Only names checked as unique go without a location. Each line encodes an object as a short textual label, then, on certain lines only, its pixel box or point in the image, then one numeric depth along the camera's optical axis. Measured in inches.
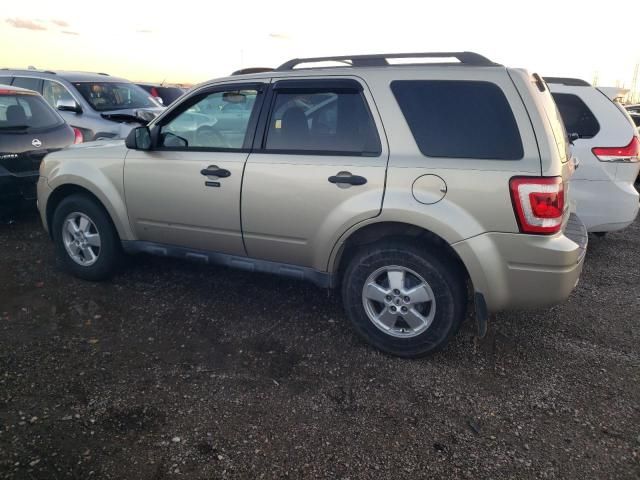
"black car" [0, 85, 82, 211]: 218.8
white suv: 193.9
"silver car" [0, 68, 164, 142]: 301.9
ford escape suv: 112.2
